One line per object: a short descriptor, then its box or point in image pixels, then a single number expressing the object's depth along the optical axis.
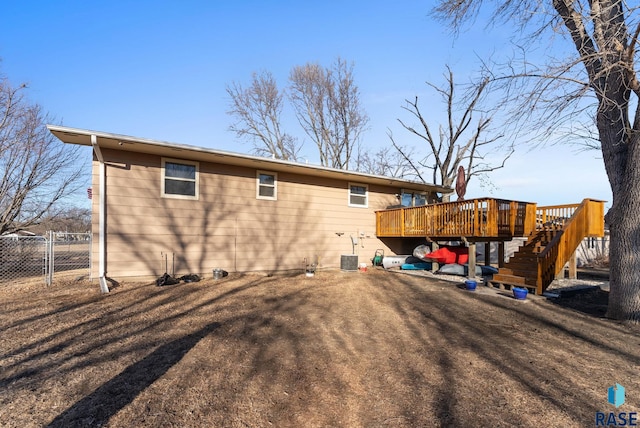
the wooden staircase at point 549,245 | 7.36
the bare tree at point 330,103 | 23.19
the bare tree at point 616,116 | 4.94
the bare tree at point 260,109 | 23.28
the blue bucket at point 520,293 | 6.55
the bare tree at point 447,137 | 19.55
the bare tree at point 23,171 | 11.18
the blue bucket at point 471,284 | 7.41
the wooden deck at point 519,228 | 7.46
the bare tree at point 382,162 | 23.75
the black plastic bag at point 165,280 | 7.21
